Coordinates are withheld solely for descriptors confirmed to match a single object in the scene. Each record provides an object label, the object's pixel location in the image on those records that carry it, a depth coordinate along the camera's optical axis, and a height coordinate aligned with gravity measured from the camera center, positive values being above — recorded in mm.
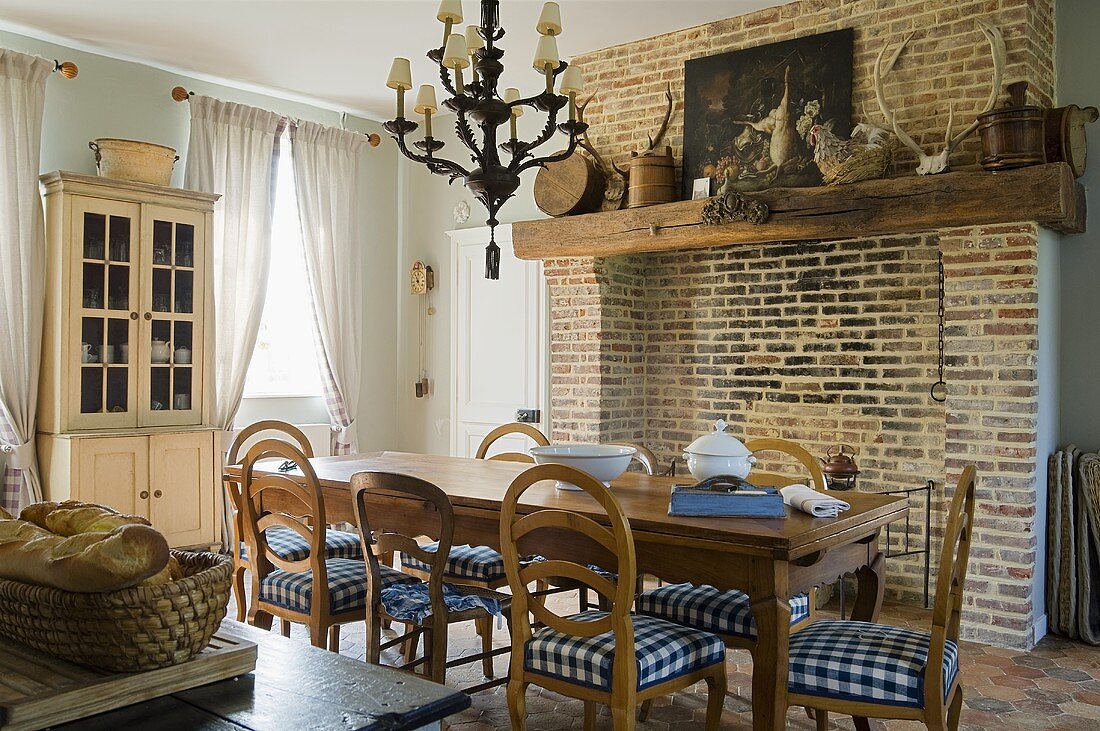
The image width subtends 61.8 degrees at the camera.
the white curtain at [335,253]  6582 +844
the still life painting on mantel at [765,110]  4691 +1384
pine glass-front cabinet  5078 +79
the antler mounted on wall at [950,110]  4078 +1212
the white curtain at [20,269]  5023 +542
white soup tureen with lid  2957 -284
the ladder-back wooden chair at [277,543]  3649 -724
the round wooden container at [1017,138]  3914 +993
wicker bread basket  942 -268
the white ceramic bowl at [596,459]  3031 -300
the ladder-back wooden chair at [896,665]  2275 -750
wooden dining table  2357 -495
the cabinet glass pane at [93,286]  5164 +459
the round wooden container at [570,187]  5348 +1069
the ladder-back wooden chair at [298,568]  3109 -729
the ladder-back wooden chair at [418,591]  2865 -765
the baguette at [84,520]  1029 -174
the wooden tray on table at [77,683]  892 -325
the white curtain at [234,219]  5941 +998
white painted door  6398 +190
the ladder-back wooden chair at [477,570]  3566 -804
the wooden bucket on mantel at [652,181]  5090 +1048
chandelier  3080 +949
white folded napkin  2602 -387
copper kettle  4414 -486
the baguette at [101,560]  911 -195
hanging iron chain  4625 -54
